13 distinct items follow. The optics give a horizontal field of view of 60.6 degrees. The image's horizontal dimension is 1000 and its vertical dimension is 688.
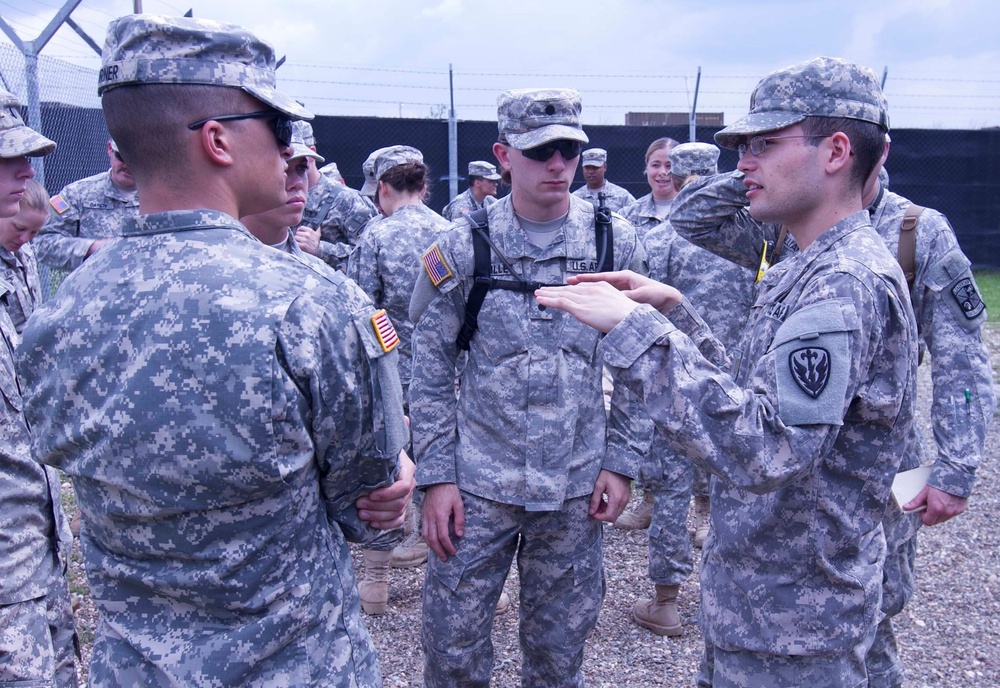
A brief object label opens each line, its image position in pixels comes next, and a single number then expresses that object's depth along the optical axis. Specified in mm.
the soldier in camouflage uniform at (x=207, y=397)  1514
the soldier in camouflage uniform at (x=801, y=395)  1817
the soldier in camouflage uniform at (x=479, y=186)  10938
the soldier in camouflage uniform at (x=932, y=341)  2996
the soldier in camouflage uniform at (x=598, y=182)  9305
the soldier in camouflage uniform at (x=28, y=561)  2395
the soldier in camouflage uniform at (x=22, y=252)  3027
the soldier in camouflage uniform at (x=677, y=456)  4305
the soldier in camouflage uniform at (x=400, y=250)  4875
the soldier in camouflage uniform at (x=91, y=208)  5238
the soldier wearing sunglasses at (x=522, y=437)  2941
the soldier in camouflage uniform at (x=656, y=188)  7582
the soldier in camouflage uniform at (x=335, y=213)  6613
